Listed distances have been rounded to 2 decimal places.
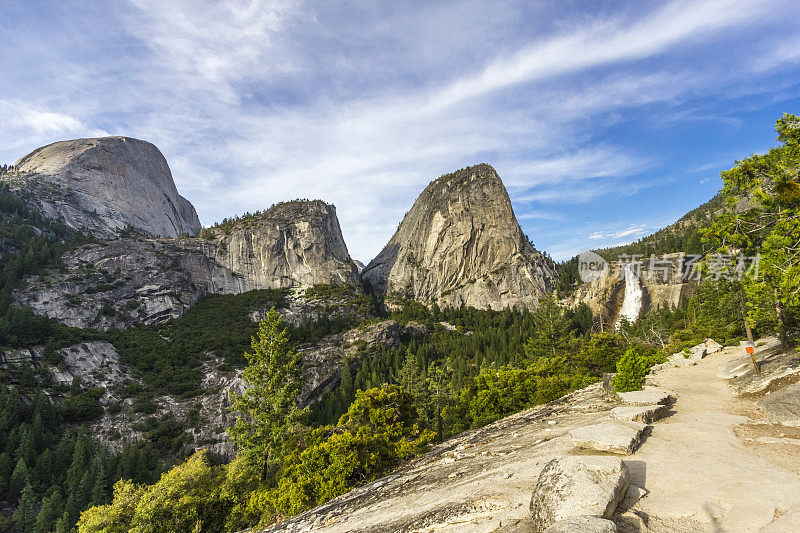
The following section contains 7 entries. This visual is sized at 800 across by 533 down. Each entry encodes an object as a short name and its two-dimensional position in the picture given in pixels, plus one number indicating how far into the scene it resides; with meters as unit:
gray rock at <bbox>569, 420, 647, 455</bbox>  9.07
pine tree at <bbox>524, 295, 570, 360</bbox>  55.03
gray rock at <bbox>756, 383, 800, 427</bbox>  11.52
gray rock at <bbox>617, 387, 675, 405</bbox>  15.01
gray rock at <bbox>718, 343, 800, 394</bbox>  16.75
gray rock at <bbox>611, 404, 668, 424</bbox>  12.33
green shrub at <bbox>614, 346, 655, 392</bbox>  20.17
